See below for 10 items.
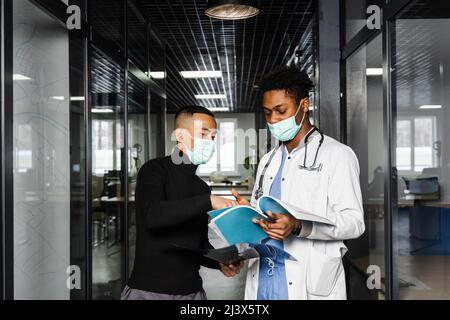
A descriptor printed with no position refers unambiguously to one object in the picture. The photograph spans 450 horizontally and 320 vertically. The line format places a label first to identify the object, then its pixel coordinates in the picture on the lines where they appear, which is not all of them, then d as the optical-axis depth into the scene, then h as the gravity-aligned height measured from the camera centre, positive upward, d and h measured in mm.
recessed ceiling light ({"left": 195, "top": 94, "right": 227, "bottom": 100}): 5556 +776
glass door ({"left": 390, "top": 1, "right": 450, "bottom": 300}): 2486 -2
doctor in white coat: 1750 -142
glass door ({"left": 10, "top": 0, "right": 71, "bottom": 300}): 2309 +35
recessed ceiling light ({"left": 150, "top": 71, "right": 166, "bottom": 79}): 5077 +926
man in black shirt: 1929 -317
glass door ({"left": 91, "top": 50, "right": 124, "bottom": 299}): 3527 -97
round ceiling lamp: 3544 +1124
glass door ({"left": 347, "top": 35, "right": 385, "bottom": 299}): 2871 +83
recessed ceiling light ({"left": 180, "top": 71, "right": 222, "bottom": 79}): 5714 +1014
